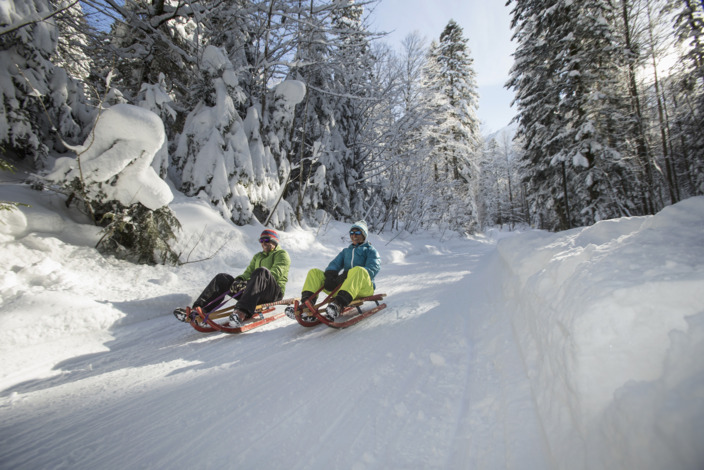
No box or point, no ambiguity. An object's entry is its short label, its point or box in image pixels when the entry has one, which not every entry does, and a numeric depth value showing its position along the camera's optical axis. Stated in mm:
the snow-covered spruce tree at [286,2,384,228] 10203
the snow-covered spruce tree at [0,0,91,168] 5281
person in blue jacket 3462
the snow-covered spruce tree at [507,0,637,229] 10164
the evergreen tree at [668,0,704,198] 9086
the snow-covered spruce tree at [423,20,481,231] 21434
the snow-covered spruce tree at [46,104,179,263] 5004
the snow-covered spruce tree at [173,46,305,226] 7898
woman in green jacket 3594
